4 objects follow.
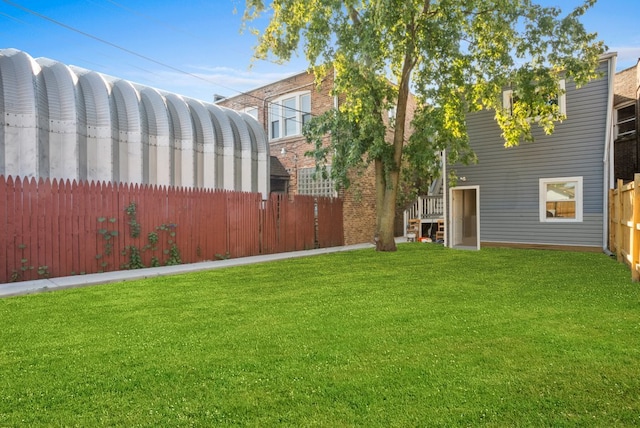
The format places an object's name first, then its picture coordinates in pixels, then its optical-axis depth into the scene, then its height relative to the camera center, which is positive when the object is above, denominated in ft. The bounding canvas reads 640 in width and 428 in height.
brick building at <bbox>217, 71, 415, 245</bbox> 54.70 +9.44
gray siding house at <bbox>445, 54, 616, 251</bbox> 39.88 +3.27
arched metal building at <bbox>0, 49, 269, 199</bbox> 32.78 +7.49
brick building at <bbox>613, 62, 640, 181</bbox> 57.41 +12.10
